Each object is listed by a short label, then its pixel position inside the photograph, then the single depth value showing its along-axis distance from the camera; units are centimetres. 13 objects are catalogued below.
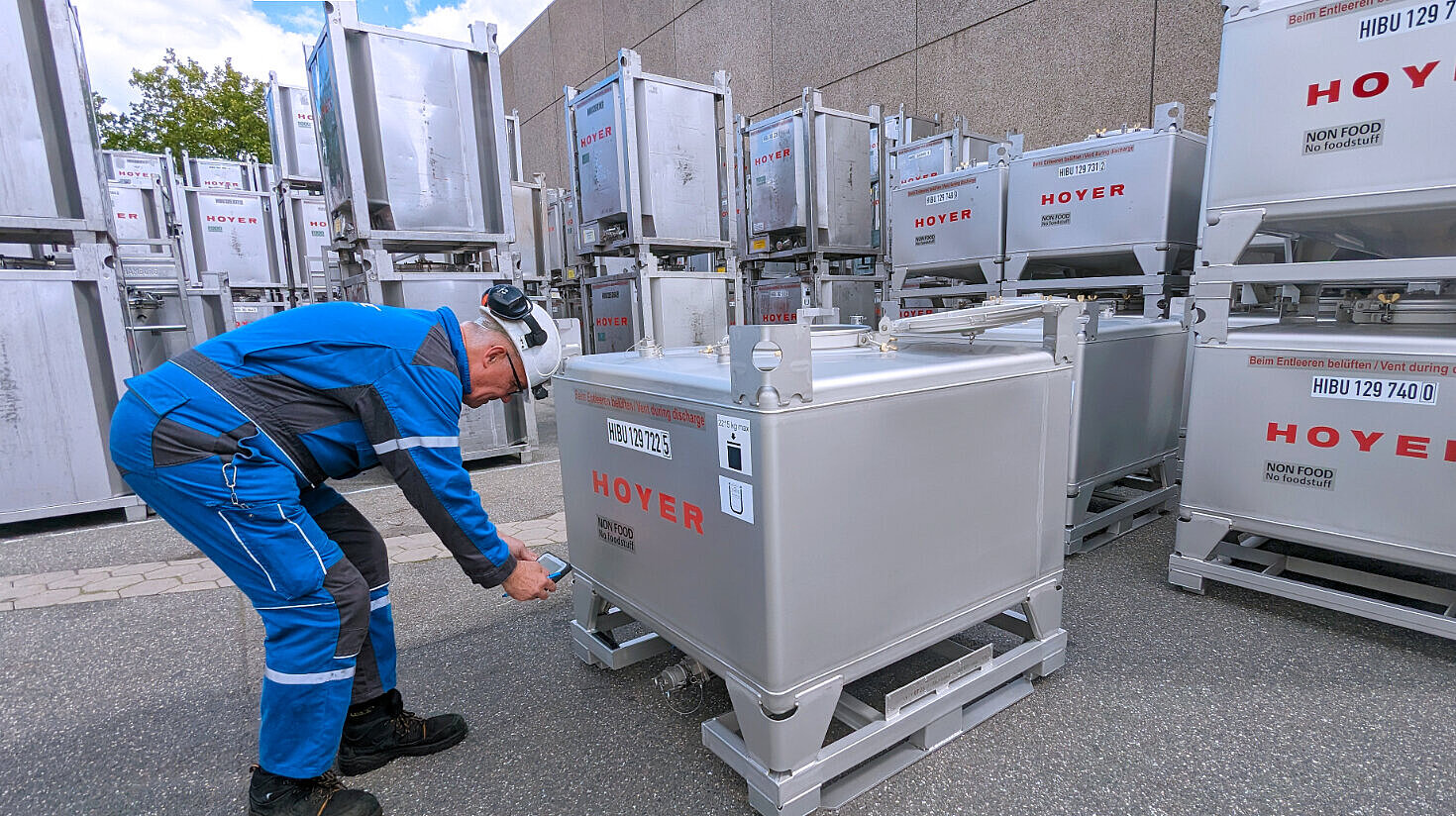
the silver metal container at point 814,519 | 158
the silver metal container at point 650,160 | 611
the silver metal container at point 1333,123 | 229
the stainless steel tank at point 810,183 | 739
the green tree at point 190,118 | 1930
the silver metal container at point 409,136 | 472
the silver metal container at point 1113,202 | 434
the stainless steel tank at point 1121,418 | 325
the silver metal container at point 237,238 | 927
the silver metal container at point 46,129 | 379
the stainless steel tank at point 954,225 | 532
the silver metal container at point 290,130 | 901
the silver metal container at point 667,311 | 655
